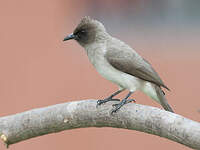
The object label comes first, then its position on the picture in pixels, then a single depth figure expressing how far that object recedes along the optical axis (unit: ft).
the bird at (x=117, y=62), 34.94
